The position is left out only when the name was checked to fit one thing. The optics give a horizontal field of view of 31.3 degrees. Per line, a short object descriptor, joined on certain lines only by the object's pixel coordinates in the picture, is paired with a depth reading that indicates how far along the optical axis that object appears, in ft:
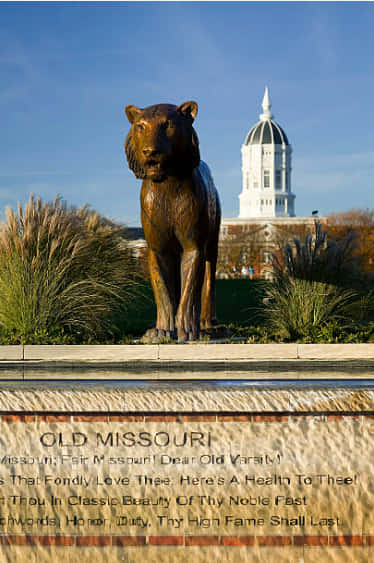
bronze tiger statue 22.77
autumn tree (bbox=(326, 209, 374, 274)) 143.32
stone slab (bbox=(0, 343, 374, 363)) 22.72
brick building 533.14
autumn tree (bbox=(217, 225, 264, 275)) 177.50
